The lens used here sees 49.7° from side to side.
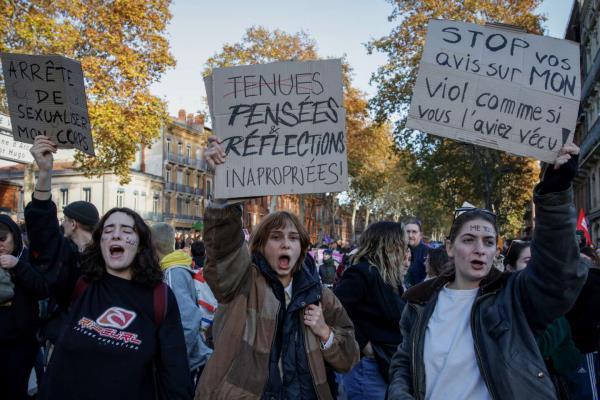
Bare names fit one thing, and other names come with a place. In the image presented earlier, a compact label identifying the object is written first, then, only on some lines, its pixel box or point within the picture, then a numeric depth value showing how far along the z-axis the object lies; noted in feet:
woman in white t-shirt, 8.39
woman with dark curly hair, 10.16
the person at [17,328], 12.93
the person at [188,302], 15.79
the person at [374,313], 14.97
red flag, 36.75
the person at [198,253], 30.81
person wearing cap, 15.11
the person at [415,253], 27.30
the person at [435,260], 20.61
